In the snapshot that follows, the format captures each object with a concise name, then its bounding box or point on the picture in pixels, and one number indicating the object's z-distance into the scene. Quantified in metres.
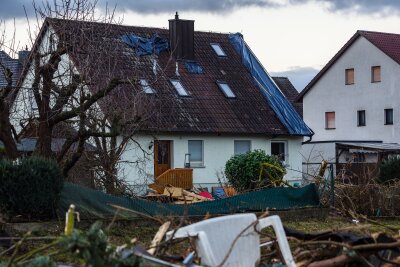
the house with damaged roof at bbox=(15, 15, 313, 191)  38.25
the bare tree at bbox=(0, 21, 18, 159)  18.02
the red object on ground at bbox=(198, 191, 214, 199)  24.55
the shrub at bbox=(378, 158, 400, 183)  23.91
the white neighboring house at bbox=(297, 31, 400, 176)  53.31
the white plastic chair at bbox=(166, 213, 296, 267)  7.78
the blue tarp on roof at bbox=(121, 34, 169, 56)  39.96
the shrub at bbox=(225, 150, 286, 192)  25.77
